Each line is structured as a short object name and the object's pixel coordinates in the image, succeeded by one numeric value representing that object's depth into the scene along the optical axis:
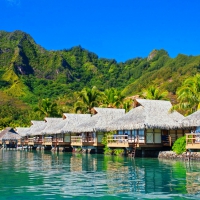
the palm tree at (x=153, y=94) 52.53
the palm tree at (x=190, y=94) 35.69
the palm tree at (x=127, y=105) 57.72
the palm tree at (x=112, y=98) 57.97
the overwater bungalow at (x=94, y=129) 41.56
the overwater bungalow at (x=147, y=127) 32.81
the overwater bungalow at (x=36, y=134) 59.09
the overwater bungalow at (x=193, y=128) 27.05
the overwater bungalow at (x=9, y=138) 73.81
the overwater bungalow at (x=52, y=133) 51.74
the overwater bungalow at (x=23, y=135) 67.19
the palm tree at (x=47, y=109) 72.59
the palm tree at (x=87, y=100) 60.06
